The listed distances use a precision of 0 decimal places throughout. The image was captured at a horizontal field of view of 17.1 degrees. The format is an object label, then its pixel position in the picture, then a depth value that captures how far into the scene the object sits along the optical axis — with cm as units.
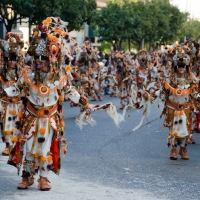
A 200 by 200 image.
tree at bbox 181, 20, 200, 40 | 7401
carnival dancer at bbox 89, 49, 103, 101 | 2523
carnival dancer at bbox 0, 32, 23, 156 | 1139
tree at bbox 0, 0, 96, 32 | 2653
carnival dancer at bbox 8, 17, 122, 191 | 849
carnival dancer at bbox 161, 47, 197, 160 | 1129
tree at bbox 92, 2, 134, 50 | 5119
